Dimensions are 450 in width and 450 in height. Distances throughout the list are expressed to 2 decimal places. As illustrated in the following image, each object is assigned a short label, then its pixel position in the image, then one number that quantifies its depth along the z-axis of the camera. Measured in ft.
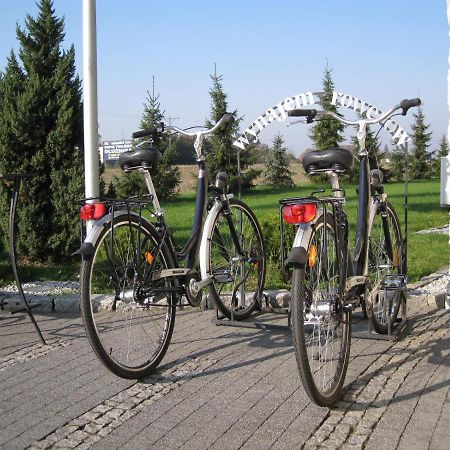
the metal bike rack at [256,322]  17.22
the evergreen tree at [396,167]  135.12
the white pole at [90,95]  22.00
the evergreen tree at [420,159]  157.99
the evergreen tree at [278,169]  118.52
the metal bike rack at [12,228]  16.51
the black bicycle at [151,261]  13.10
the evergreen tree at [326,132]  114.01
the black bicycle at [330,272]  11.09
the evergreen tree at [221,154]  85.46
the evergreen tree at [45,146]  29.48
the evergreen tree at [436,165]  153.79
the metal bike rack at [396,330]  16.01
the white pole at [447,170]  19.02
